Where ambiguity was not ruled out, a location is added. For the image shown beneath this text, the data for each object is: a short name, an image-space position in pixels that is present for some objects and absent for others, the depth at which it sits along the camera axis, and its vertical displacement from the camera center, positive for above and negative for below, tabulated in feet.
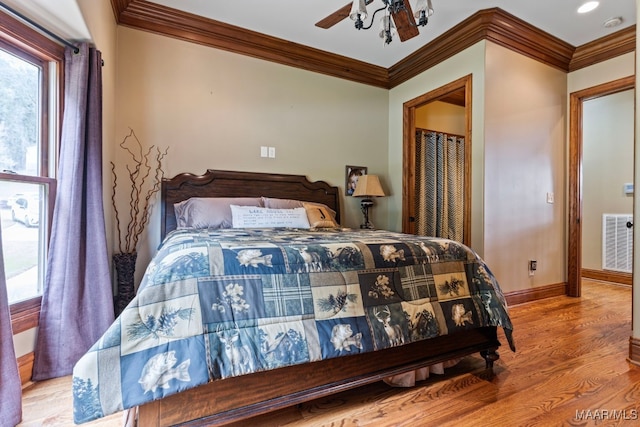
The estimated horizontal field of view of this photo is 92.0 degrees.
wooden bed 3.76 -2.43
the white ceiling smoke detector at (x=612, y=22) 9.36 +5.81
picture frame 12.56 +1.33
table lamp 11.75 +0.83
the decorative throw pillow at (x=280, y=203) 10.03 +0.28
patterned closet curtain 13.55 +1.17
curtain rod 5.21 +3.42
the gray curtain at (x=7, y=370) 4.14 -2.15
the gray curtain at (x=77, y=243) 5.87 -0.61
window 5.57 +1.12
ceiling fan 5.86 +4.25
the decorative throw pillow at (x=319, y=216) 9.59 -0.15
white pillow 8.70 -0.17
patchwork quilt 3.47 -1.38
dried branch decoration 9.11 +0.84
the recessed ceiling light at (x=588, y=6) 8.70 +5.85
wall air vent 13.38 -1.41
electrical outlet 10.73 -1.93
